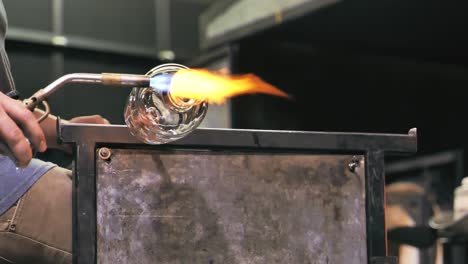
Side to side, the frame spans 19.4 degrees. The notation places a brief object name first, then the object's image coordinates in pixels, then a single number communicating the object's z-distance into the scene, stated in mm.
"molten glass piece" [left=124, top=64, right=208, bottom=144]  2399
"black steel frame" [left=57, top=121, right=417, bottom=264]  2395
